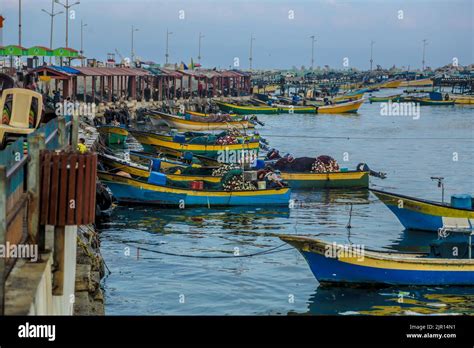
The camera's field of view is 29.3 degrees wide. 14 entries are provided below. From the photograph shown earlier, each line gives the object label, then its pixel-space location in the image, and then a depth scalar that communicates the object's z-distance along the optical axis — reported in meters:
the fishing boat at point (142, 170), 34.91
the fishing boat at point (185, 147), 46.88
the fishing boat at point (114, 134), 54.69
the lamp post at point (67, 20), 65.06
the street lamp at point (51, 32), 66.19
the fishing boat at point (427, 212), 27.83
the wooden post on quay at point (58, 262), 10.01
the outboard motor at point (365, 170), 39.74
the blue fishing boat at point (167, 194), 32.81
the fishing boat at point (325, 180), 38.84
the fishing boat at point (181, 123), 66.75
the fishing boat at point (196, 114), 71.61
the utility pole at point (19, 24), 61.86
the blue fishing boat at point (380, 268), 20.86
